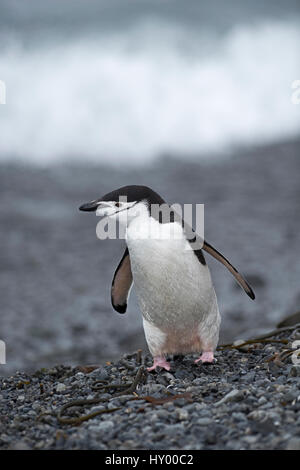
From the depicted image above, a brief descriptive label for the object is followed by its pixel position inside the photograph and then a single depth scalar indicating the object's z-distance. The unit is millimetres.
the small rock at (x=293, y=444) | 5250
